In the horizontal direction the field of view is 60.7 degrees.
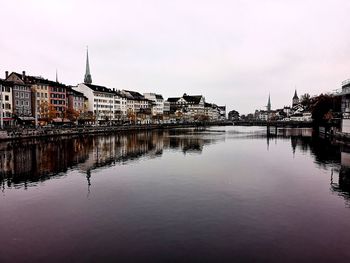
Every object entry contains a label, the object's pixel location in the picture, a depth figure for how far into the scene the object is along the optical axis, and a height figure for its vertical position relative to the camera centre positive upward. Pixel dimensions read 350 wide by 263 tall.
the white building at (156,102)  172.38 +10.77
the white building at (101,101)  120.79 +8.47
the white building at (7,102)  77.44 +4.90
